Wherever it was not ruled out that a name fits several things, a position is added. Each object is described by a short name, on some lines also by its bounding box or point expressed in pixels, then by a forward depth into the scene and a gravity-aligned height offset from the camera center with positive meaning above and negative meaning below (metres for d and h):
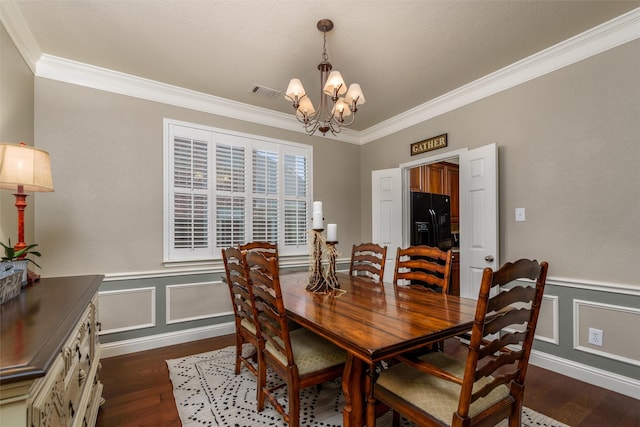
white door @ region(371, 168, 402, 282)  3.80 +0.07
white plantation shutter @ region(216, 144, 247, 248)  3.39 +0.25
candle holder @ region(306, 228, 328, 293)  2.04 -0.35
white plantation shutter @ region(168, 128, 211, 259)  3.13 +0.22
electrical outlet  2.21 -0.91
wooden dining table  1.17 -0.50
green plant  1.56 -0.20
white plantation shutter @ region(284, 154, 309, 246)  3.88 +0.24
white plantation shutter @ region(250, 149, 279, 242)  3.64 +0.27
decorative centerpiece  2.02 -0.28
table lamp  1.49 +0.24
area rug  1.80 -1.27
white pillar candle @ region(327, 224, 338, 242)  2.04 -0.11
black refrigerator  3.96 -0.05
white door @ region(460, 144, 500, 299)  2.76 +0.01
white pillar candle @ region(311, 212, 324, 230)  2.04 -0.03
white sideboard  0.73 -0.39
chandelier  2.08 +0.91
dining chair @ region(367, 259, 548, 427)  1.05 -0.74
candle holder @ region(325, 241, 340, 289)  2.02 -0.37
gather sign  3.35 +0.86
